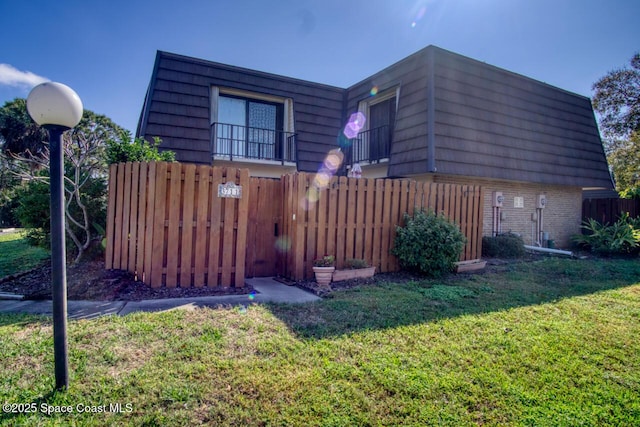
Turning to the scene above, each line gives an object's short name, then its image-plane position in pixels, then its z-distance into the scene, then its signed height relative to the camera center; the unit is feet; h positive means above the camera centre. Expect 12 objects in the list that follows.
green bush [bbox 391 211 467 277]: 21.47 -1.72
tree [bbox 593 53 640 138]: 59.41 +22.56
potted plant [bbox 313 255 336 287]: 19.26 -3.12
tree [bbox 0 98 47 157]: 68.13 +15.41
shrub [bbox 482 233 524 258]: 30.96 -2.49
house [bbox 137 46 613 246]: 31.07 +9.37
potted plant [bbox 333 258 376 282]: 20.06 -3.30
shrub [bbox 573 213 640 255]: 33.24 -1.46
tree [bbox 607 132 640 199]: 65.12 +12.88
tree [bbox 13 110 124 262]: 20.77 +0.90
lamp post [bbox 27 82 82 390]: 7.59 +0.63
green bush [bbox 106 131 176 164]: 19.60 +3.43
